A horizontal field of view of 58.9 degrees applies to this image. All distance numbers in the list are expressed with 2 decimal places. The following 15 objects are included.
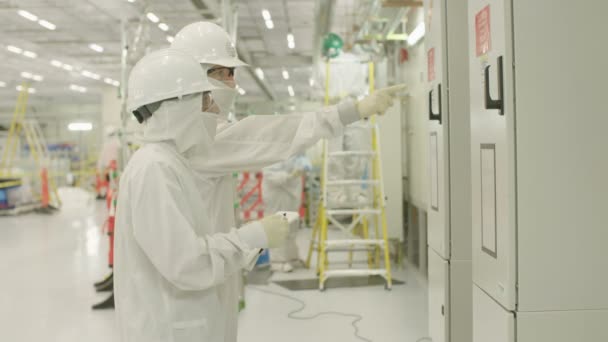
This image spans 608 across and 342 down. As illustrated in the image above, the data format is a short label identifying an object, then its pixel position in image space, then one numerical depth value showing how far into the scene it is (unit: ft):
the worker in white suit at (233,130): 6.58
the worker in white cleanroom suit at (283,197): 20.93
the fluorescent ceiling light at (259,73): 43.66
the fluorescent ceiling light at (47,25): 34.56
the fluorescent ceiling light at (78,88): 65.23
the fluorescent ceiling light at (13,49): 42.22
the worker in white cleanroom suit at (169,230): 5.08
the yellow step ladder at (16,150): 39.27
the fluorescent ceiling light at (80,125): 61.03
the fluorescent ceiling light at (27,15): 31.78
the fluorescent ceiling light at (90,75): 54.45
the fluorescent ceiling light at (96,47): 42.11
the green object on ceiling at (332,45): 19.15
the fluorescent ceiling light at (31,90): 64.00
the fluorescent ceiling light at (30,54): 44.19
